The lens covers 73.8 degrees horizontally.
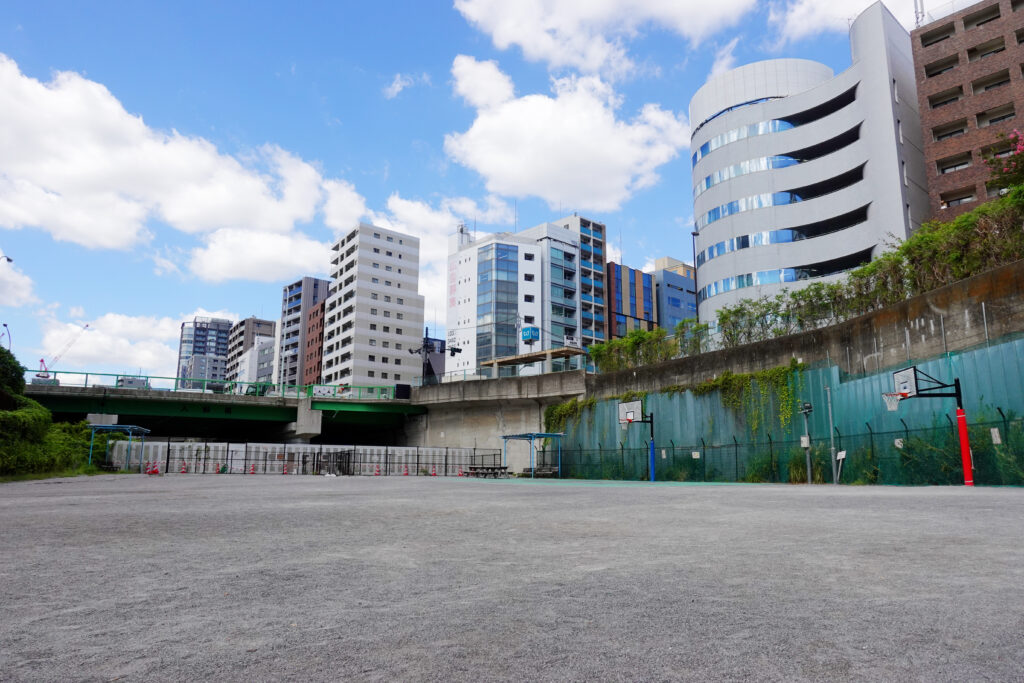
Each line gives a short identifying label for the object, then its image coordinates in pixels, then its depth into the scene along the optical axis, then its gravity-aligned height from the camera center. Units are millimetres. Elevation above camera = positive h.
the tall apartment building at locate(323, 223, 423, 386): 110375 +23815
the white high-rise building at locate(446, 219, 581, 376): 106438 +25787
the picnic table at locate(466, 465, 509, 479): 43938 -1076
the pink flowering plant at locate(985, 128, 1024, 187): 24594 +10832
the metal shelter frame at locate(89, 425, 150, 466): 37606 +1602
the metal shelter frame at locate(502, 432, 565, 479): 42781 +1119
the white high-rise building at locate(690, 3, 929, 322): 55656 +24910
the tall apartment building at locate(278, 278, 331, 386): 132750 +25618
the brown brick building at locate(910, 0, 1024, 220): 49531 +27266
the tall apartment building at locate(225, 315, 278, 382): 163875 +28588
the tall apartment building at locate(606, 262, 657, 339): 121750 +27934
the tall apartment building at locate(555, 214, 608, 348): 116000 +29829
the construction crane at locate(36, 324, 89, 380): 47656 +5518
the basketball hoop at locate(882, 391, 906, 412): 23391 +1926
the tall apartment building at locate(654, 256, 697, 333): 132375 +31762
